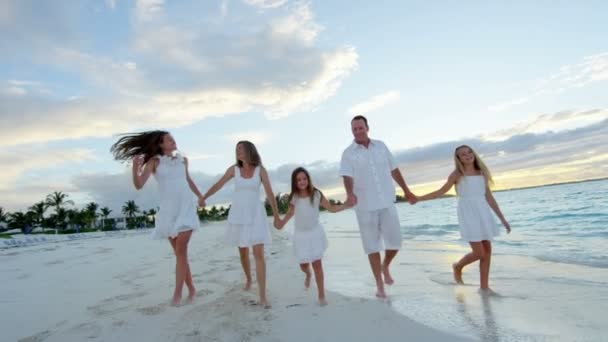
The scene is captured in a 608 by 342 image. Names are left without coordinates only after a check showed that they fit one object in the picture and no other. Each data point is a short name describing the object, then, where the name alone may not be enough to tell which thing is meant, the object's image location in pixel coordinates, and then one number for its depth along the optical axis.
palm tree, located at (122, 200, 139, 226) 120.19
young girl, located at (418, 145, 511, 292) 4.86
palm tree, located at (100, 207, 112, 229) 106.38
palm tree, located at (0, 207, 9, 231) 76.44
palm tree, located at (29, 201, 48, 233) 80.56
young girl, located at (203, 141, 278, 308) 4.81
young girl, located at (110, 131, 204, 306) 4.86
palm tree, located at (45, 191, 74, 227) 82.19
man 4.72
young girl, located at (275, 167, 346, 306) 4.71
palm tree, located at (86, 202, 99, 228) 88.75
